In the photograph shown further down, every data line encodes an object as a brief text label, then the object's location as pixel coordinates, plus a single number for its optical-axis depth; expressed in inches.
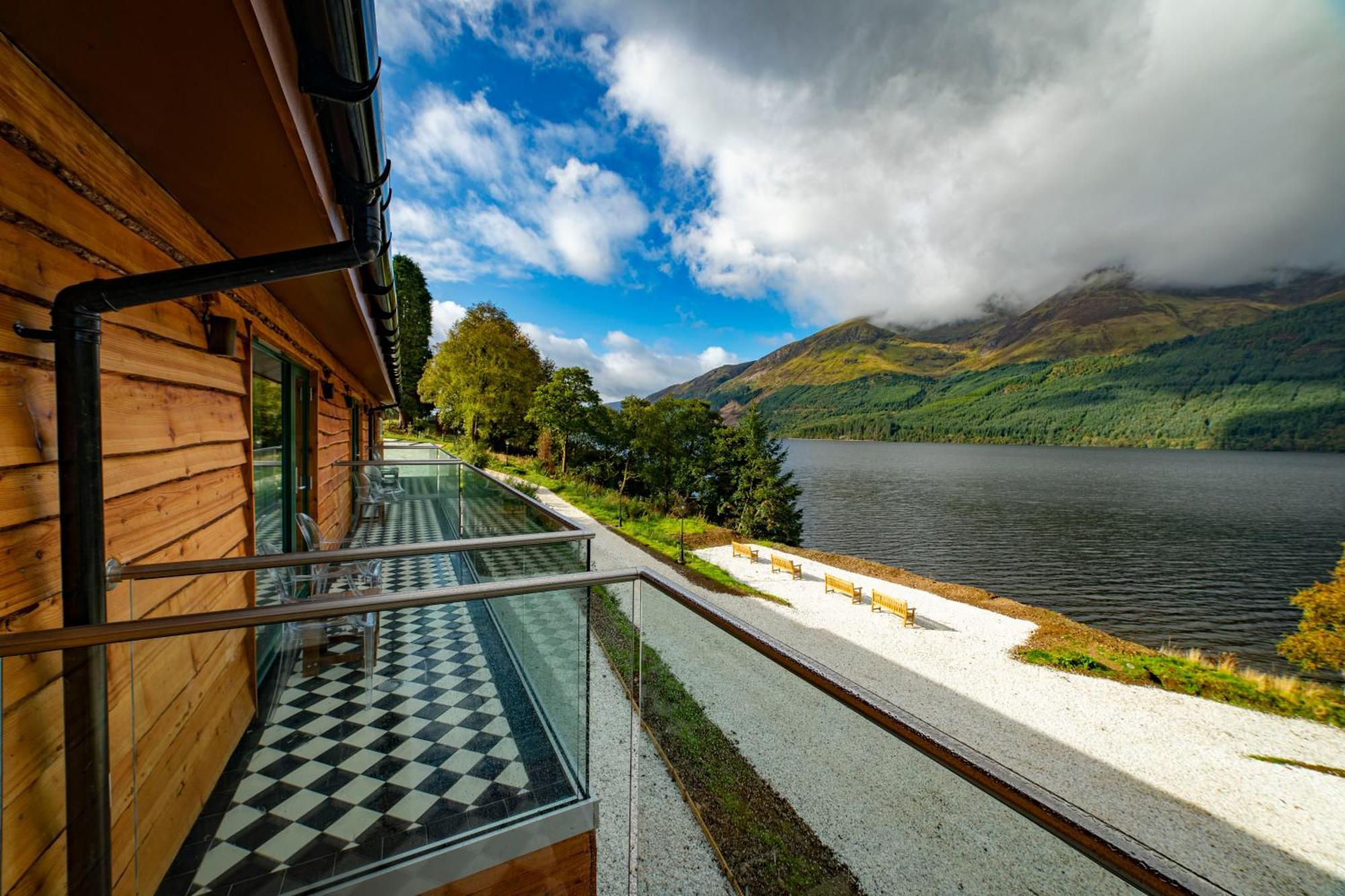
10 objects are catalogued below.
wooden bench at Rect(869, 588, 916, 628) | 428.5
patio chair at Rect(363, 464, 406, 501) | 300.8
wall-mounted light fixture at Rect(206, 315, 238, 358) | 95.3
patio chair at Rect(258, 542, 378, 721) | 63.4
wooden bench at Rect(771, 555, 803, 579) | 544.7
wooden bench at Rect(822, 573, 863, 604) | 472.4
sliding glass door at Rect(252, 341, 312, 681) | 135.4
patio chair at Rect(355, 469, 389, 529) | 301.4
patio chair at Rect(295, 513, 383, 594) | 114.3
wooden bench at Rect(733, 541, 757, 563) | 591.8
